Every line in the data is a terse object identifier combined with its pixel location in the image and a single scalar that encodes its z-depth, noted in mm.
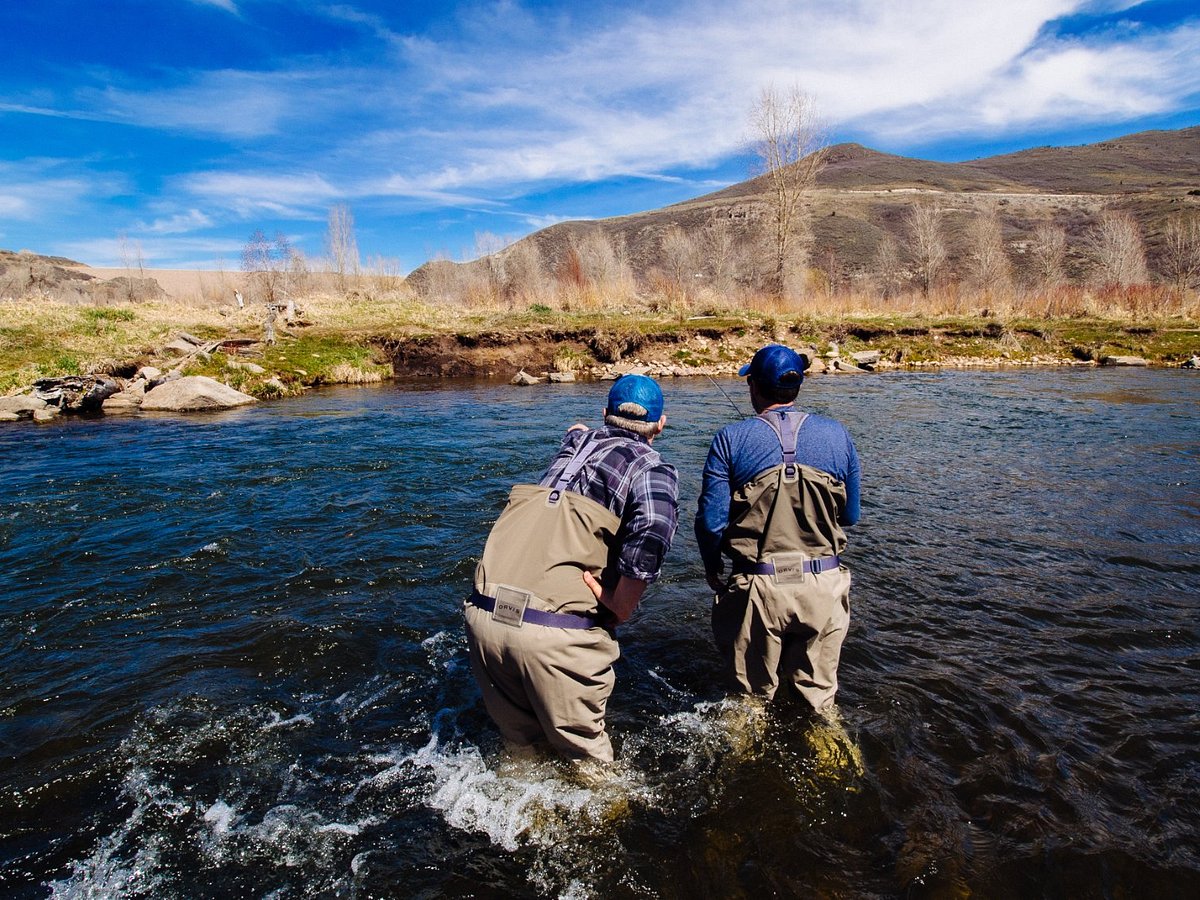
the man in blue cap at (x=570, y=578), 2959
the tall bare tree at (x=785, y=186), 39656
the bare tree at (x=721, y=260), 39844
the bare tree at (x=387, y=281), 57000
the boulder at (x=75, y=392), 17297
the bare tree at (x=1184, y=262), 40556
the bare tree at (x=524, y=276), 38469
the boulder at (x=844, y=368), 27344
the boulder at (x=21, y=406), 16656
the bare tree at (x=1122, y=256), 46688
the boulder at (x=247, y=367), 21812
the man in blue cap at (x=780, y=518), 3584
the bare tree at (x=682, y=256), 48344
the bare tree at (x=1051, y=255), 46228
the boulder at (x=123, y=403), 17859
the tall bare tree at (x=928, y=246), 49344
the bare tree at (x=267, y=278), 44062
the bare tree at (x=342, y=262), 57969
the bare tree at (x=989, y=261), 47400
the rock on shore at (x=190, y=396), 18000
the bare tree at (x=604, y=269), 35712
